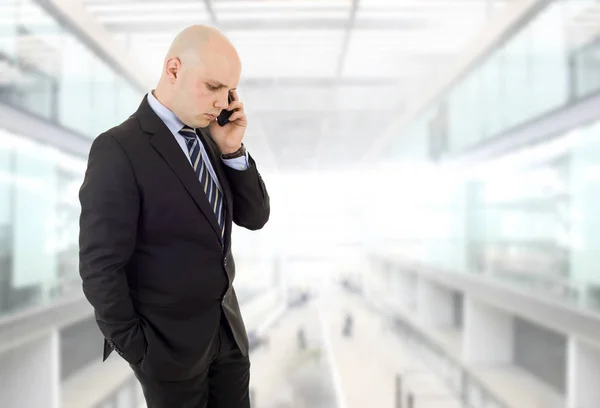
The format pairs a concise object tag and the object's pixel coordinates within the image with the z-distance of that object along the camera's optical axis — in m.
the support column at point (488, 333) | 5.80
